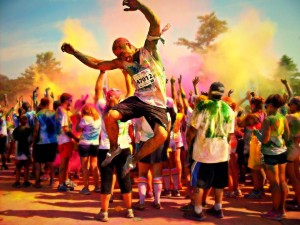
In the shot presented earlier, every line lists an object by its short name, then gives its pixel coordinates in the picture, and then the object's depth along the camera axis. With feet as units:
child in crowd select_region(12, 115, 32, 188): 21.94
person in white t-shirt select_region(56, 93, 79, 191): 20.59
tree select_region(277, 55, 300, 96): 87.56
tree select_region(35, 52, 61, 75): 119.75
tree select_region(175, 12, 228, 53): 105.60
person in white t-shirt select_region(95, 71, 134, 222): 14.65
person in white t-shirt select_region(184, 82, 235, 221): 14.57
